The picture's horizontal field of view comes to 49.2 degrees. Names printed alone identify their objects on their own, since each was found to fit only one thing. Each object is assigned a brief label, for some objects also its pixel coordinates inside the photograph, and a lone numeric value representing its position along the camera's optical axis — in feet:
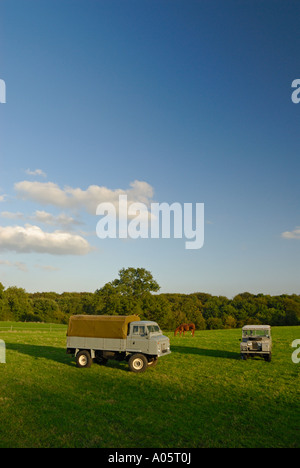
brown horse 138.40
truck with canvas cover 62.44
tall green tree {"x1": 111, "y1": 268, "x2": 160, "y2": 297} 245.98
